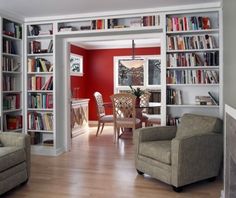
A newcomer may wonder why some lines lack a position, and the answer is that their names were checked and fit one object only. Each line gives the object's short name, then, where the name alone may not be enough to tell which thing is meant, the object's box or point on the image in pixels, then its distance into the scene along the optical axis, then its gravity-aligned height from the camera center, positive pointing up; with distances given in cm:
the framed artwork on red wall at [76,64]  772 +70
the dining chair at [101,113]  659 -56
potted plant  626 -10
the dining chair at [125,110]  593 -43
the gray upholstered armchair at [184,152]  325 -74
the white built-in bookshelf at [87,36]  430 +41
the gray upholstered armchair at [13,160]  303 -77
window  830 +44
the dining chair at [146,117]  655 -66
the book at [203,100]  430 -17
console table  687 -68
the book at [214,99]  429 -15
